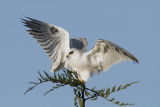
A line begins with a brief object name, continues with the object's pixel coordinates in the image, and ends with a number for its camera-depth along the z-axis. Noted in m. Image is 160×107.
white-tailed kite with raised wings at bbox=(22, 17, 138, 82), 11.27
